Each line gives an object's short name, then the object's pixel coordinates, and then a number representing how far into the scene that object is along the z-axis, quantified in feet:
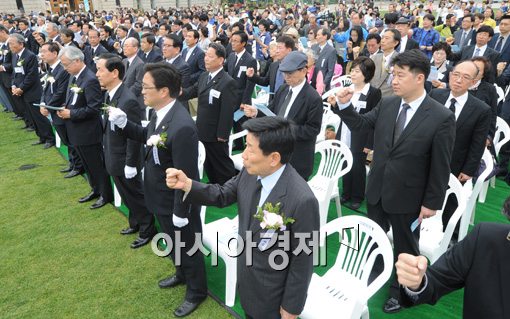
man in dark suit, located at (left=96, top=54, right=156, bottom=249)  12.47
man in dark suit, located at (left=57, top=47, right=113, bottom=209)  14.99
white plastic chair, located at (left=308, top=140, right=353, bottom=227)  13.06
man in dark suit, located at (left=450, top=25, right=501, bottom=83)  20.08
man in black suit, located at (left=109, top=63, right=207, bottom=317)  9.29
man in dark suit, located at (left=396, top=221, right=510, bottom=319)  4.83
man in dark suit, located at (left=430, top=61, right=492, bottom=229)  11.02
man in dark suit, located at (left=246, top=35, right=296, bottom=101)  17.03
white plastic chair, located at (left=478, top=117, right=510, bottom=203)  15.50
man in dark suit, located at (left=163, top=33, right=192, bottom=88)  19.31
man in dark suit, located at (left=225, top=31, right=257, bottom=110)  19.48
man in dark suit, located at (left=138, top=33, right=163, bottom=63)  22.06
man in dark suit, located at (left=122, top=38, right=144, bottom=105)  18.53
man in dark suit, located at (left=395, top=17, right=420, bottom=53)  21.84
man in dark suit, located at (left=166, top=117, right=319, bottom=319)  6.61
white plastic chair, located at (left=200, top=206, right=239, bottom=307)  10.50
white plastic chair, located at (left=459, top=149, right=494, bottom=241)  12.17
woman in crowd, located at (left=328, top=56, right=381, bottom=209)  13.39
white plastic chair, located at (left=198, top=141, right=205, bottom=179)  13.12
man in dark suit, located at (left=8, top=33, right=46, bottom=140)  22.50
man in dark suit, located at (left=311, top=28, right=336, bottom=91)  21.27
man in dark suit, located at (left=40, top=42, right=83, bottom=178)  17.42
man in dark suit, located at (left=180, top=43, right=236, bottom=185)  15.23
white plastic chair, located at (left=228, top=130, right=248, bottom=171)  16.38
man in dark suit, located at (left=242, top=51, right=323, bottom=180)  12.09
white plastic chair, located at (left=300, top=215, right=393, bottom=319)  8.07
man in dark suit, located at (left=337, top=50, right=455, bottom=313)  8.62
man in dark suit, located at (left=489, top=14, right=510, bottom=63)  22.50
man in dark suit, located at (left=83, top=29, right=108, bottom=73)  26.71
